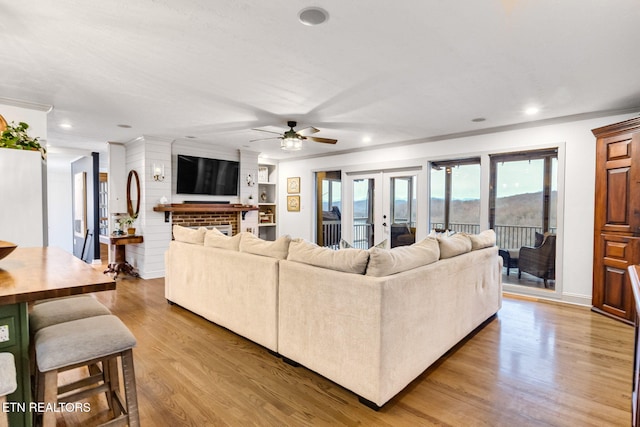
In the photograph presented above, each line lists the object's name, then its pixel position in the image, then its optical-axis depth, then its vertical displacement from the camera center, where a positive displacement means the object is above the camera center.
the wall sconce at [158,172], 5.58 +0.58
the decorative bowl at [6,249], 1.50 -0.20
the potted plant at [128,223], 5.73 -0.31
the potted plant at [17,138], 3.29 +0.70
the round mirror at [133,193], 5.74 +0.23
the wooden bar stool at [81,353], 1.42 -0.67
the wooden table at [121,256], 5.41 -0.92
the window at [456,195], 5.16 +0.19
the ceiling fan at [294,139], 4.20 +0.89
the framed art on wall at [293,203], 7.71 +0.07
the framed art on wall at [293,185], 7.73 +0.51
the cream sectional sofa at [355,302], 2.02 -0.72
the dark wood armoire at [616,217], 3.46 -0.10
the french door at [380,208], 5.99 -0.03
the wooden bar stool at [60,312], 1.67 -0.59
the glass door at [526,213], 4.51 -0.09
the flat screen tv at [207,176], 5.98 +0.58
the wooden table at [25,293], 1.31 -0.36
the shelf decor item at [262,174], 7.98 +0.79
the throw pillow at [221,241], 3.15 -0.35
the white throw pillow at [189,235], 3.65 -0.34
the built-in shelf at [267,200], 8.01 +0.15
